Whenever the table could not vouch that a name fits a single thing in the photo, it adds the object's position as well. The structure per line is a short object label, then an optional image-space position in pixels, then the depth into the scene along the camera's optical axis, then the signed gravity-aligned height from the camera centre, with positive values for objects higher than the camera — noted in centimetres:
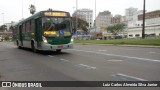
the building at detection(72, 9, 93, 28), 17272 +699
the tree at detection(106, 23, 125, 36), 14362 -134
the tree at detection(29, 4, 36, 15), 9188 +545
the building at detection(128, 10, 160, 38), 13050 -140
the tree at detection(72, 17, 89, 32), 12220 +64
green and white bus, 2216 -32
